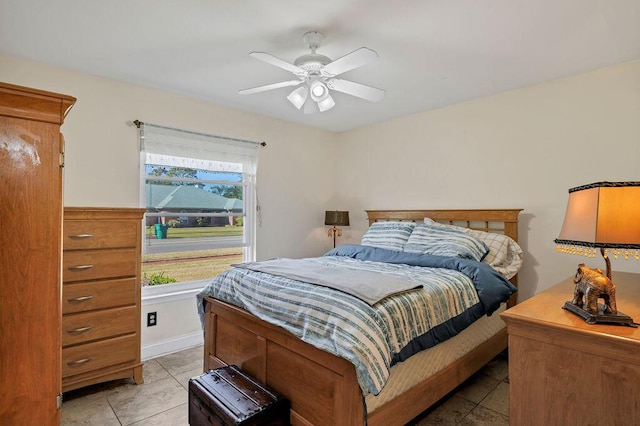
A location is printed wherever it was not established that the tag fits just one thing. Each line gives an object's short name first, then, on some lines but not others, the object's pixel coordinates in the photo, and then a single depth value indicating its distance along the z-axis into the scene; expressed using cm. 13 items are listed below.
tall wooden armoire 88
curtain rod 300
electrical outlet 303
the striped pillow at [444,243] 276
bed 155
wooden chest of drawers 224
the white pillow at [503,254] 279
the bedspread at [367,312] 150
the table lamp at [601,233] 111
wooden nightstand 106
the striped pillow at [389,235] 330
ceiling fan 196
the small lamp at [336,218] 430
